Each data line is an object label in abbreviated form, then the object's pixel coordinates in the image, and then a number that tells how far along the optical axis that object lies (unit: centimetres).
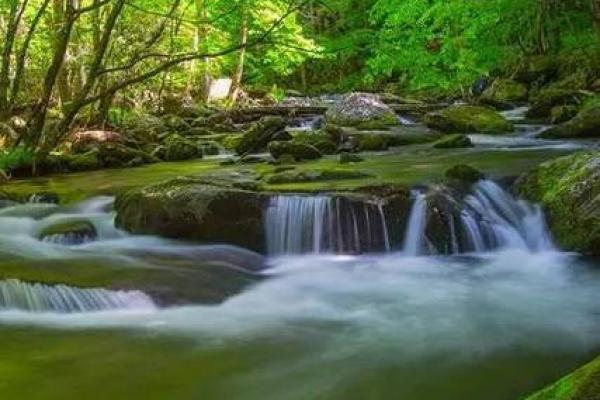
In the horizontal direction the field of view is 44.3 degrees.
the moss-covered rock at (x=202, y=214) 770
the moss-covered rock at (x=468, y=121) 1484
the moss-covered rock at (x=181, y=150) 1357
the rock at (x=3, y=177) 1088
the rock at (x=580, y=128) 1280
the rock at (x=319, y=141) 1277
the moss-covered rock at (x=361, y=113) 1659
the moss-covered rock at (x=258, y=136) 1378
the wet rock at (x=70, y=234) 785
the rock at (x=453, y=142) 1254
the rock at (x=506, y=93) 2122
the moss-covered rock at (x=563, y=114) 1538
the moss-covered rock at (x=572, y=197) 706
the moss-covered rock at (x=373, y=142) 1306
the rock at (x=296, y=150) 1198
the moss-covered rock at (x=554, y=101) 1683
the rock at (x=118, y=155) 1272
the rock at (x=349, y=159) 1116
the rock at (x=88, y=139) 1382
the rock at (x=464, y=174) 855
